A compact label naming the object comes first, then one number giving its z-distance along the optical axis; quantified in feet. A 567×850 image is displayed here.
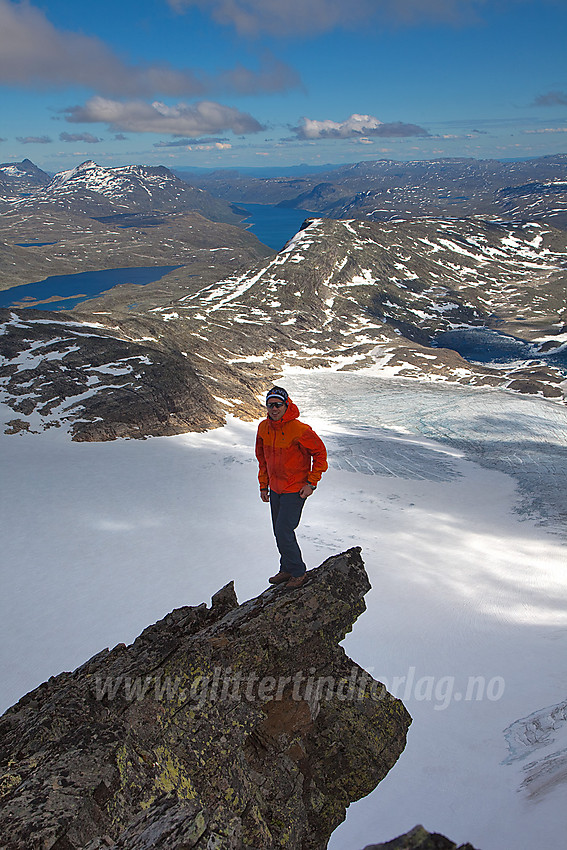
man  33.32
